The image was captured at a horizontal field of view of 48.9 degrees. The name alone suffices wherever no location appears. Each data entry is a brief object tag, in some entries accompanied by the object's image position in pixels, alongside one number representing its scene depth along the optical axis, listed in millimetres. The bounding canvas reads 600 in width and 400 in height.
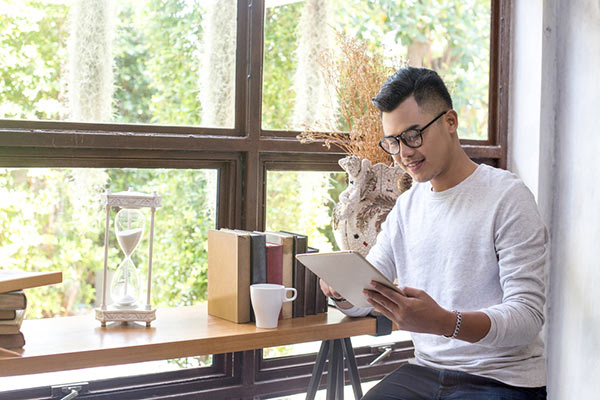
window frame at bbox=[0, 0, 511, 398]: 2104
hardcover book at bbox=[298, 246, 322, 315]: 2088
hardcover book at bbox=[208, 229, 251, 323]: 1951
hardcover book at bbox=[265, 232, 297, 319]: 2049
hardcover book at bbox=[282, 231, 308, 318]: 2068
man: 1596
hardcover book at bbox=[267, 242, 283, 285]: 2027
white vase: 2246
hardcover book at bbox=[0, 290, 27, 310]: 1644
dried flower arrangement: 2357
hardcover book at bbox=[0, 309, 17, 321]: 1641
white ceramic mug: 1901
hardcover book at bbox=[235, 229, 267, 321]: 1964
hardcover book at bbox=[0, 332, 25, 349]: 1638
